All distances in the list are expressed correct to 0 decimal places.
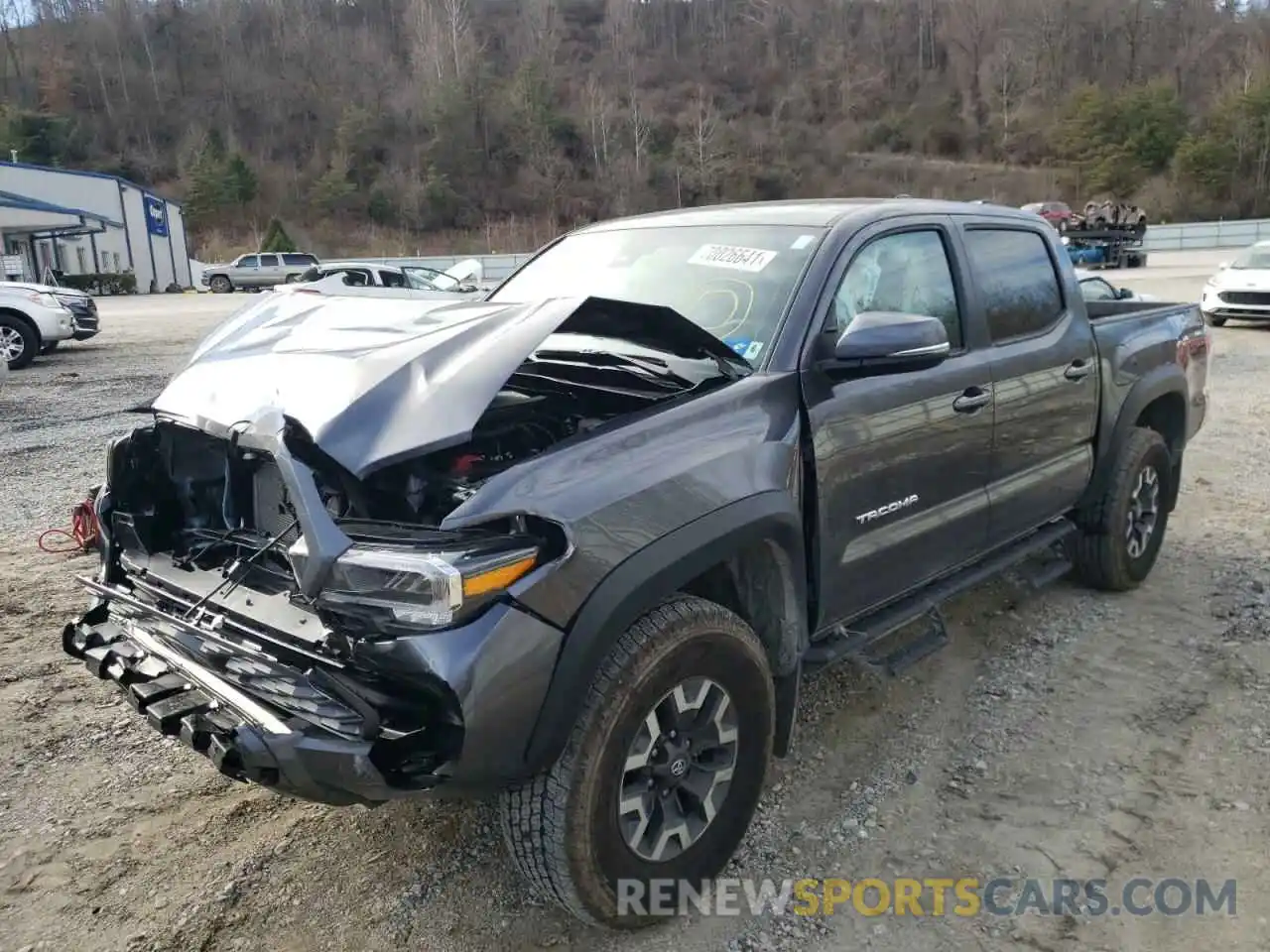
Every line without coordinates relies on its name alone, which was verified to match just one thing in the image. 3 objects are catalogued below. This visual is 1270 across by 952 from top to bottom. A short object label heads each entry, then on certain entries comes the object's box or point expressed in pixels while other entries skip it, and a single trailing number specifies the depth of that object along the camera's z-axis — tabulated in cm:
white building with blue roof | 3616
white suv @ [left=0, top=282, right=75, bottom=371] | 1430
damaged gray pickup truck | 231
